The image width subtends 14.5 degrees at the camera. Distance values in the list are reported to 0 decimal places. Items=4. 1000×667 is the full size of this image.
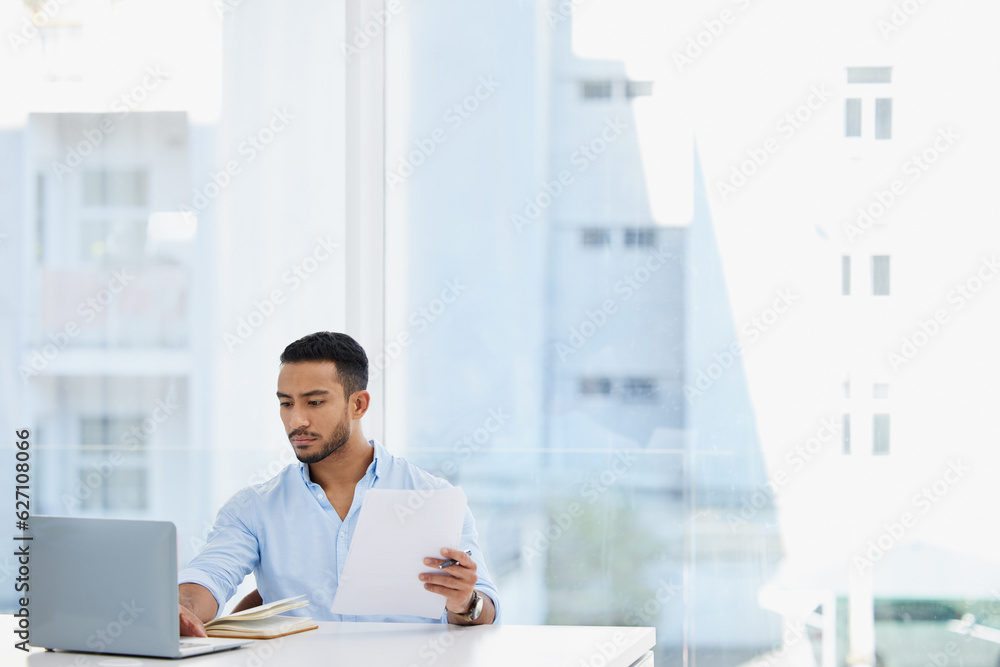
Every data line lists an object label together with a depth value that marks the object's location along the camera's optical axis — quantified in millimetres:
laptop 5245
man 5586
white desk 5269
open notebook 5370
